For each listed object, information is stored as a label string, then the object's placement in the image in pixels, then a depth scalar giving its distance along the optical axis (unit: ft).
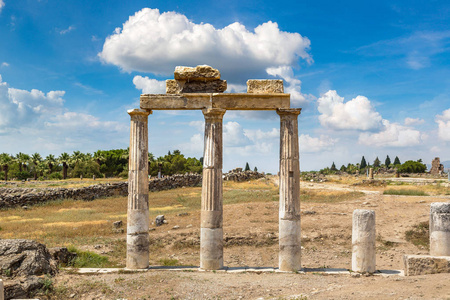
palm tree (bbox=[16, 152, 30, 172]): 240.47
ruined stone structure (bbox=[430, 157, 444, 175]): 228.84
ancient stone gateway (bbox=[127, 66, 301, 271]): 40.81
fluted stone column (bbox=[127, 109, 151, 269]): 42.04
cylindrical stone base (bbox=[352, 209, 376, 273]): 40.04
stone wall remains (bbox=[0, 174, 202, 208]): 105.19
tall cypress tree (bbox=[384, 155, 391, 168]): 401.00
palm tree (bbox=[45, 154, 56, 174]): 236.84
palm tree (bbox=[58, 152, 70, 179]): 223.34
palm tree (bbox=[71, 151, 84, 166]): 227.40
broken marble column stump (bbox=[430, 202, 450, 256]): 40.06
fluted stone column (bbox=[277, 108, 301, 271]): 40.42
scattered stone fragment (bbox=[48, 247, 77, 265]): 42.73
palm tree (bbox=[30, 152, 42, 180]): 242.37
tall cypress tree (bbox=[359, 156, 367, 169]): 408.01
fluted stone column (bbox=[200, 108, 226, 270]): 40.98
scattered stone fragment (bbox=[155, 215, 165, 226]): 72.82
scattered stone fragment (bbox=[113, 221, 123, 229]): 69.68
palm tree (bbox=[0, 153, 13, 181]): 217.27
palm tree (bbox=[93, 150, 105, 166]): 235.40
